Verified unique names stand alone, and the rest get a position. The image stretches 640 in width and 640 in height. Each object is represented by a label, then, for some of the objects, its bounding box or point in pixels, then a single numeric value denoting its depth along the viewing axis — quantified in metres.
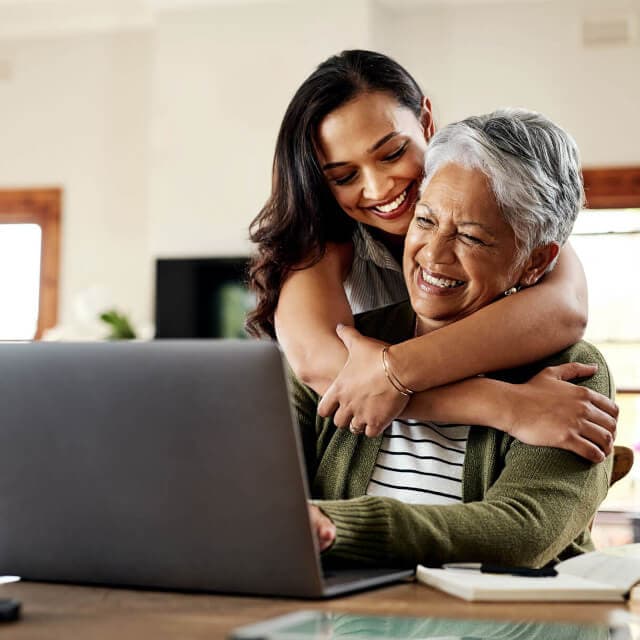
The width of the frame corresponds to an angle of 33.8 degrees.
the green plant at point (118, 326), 5.39
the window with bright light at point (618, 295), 5.49
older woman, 1.49
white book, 1.08
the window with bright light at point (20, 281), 6.39
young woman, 1.67
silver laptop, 1.02
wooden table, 0.95
